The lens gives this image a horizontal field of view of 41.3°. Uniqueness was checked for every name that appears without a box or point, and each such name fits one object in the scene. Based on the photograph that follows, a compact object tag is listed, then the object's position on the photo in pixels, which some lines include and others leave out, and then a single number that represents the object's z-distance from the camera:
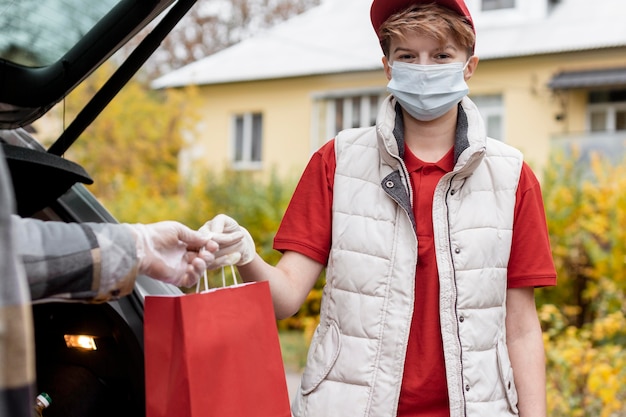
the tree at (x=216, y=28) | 22.88
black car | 2.12
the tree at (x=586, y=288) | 4.90
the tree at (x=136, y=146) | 13.95
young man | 1.92
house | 16.06
